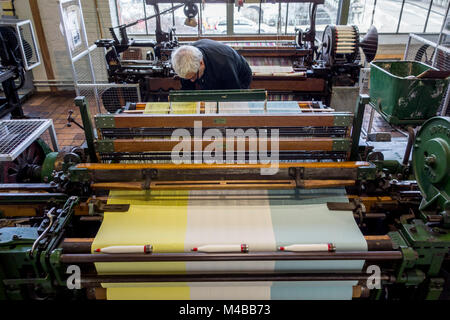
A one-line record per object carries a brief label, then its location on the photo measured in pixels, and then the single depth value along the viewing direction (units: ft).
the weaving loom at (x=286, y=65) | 16.48
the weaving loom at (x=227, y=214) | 6.79
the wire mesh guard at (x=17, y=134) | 9.62
